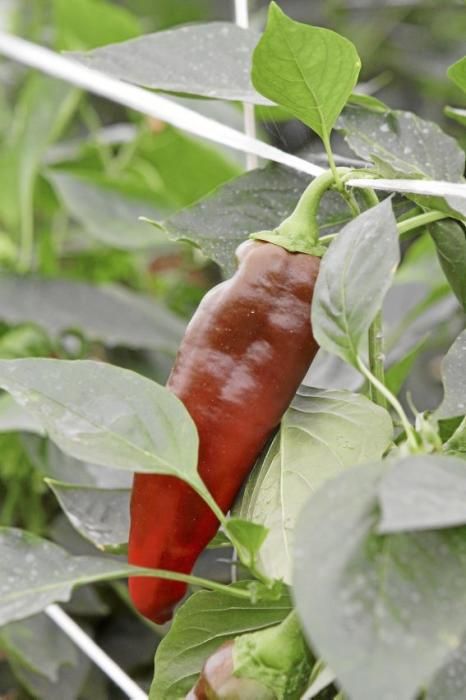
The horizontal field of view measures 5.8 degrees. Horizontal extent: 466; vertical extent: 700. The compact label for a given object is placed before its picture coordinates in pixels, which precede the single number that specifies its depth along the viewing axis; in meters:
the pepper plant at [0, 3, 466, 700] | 1.39
